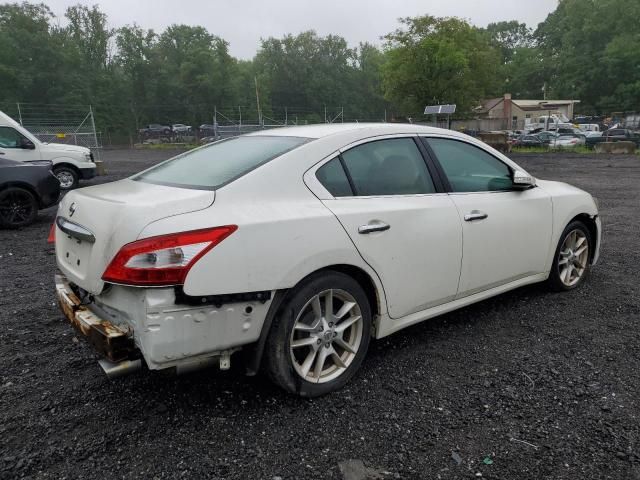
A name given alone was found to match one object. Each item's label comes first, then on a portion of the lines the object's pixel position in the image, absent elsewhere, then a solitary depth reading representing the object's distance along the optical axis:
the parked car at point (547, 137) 26.94
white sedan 2.32
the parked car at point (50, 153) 11.41
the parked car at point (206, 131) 39.75
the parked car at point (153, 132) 43.76
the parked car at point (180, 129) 44.81
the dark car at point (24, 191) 7.96
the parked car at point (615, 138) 26.28
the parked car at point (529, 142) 27.15
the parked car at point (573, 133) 27.96
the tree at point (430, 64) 37.69
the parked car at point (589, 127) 37.91
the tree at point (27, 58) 48.12
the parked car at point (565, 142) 26.70
